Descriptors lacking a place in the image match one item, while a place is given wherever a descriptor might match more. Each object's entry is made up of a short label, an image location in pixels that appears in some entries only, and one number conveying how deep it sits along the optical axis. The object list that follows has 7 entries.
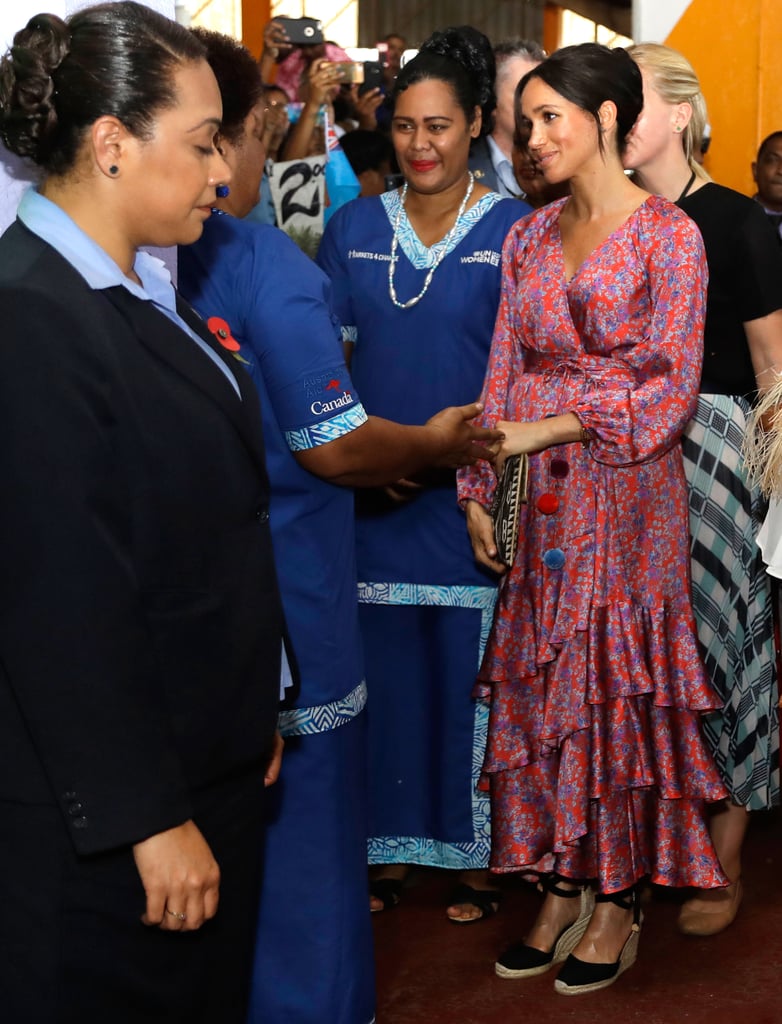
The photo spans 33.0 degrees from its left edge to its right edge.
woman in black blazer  1.34
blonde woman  2.93
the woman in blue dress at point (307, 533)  2.13
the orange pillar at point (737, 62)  4.73
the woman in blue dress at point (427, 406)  3.13
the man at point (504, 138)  4.16
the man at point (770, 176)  4.92
